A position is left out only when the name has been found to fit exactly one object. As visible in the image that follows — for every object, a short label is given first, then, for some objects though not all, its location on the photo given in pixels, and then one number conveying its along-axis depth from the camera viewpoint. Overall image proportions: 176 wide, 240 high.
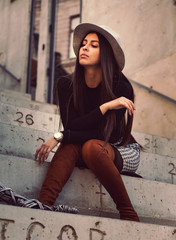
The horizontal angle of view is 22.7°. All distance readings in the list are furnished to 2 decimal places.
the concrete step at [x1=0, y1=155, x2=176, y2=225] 2.03
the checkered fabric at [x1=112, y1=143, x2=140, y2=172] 2.25
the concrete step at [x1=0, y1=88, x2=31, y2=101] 4.67
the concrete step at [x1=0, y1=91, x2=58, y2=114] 3.90
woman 2.00
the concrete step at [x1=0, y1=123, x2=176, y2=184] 2.41
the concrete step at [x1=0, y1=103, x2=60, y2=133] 3.01
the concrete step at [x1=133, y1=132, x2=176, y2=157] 3.32
